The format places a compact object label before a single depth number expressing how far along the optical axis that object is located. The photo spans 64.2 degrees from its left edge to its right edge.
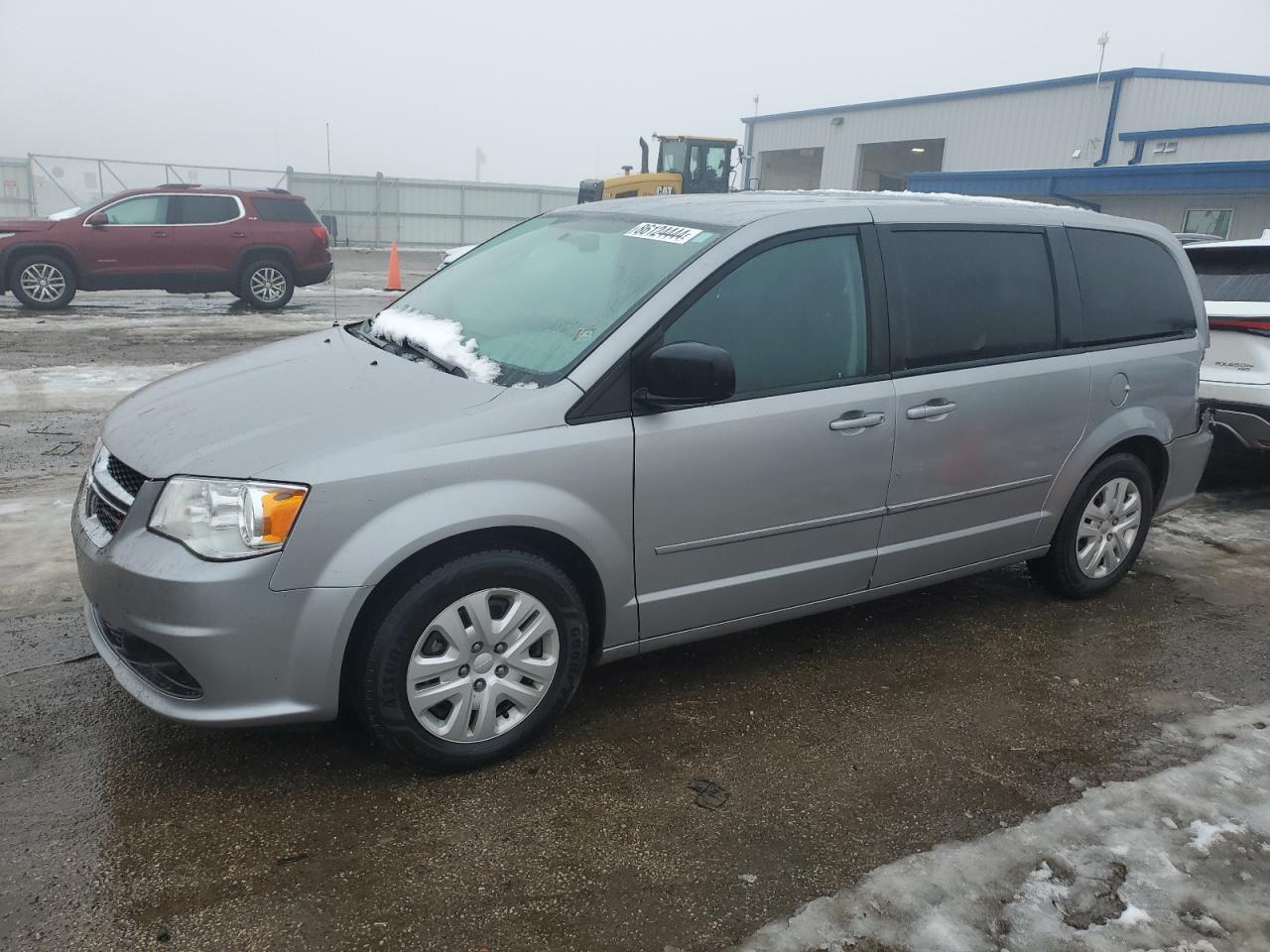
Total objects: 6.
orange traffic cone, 17.45
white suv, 6.20
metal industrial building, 19.09
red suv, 13.98
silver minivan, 2.79
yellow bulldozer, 23.41
